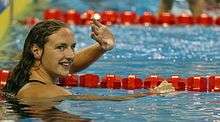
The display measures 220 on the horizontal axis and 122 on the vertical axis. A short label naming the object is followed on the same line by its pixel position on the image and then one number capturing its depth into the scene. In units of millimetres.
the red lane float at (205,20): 18094
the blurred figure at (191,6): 19061
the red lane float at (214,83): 10531
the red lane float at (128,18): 18375
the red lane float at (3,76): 11055
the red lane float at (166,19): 18234
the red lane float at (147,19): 18266
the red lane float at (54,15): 18703
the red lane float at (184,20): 18219
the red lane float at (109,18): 18422
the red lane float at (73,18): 18531
